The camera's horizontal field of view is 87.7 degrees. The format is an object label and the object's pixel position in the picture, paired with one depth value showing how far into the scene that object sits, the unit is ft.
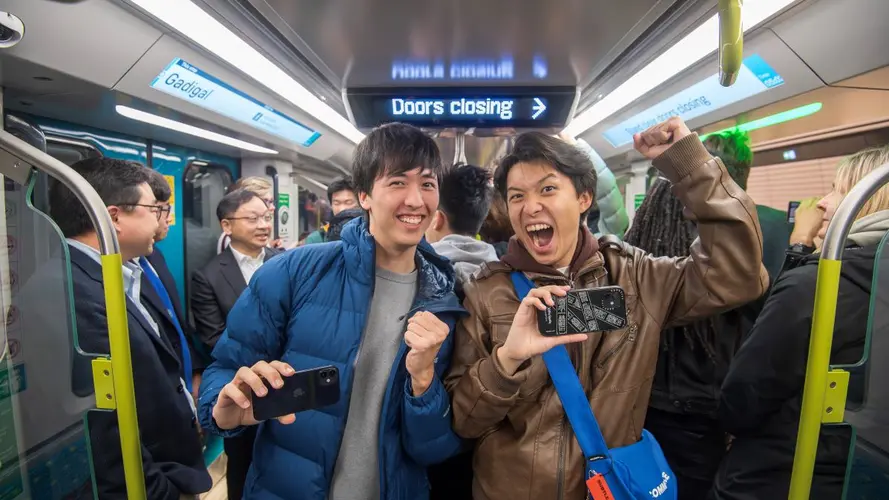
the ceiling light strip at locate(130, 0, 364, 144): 6.42
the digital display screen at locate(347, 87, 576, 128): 8.41
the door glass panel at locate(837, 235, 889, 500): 4.17
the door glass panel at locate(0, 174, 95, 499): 4.53
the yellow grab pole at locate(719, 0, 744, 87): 4.07
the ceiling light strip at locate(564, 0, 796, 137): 6.88
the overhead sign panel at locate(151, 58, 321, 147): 8.32
